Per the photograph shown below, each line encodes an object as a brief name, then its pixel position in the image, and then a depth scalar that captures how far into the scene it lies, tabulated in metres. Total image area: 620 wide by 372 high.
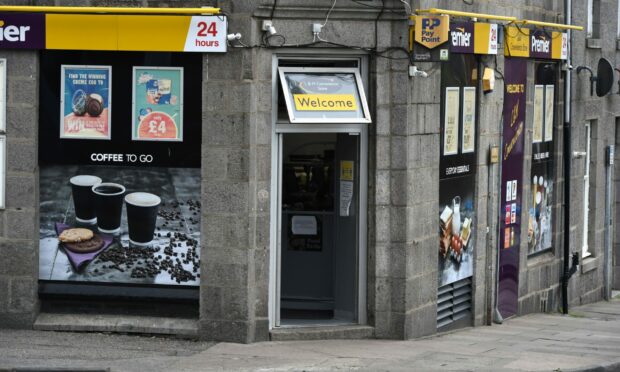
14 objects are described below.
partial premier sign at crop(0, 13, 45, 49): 12.64
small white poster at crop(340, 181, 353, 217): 13.59
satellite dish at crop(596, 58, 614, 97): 19.98
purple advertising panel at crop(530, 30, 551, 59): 17.02
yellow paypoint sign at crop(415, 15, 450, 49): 12.98
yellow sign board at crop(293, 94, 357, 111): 12.77
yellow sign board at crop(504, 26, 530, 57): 16.19
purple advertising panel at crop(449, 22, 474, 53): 14.43
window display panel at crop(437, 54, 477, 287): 14.54
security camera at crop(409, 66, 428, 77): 13.17
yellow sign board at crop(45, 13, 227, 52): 12.46
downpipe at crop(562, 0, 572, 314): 18.59
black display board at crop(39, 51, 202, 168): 12.70
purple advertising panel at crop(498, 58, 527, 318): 16.44
